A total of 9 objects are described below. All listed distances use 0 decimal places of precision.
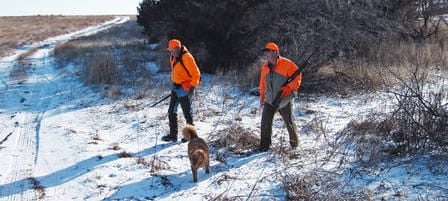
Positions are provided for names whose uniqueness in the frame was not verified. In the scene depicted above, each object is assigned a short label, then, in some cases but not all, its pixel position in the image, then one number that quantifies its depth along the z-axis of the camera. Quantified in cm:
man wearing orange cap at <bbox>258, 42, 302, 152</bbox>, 622
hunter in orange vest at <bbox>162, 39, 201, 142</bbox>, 712
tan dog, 548
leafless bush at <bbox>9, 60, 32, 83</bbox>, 1441
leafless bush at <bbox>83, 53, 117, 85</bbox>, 1260
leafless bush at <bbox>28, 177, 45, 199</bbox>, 541
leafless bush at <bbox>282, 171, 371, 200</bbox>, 471
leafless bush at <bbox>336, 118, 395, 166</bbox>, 589
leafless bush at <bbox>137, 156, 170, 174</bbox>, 609
